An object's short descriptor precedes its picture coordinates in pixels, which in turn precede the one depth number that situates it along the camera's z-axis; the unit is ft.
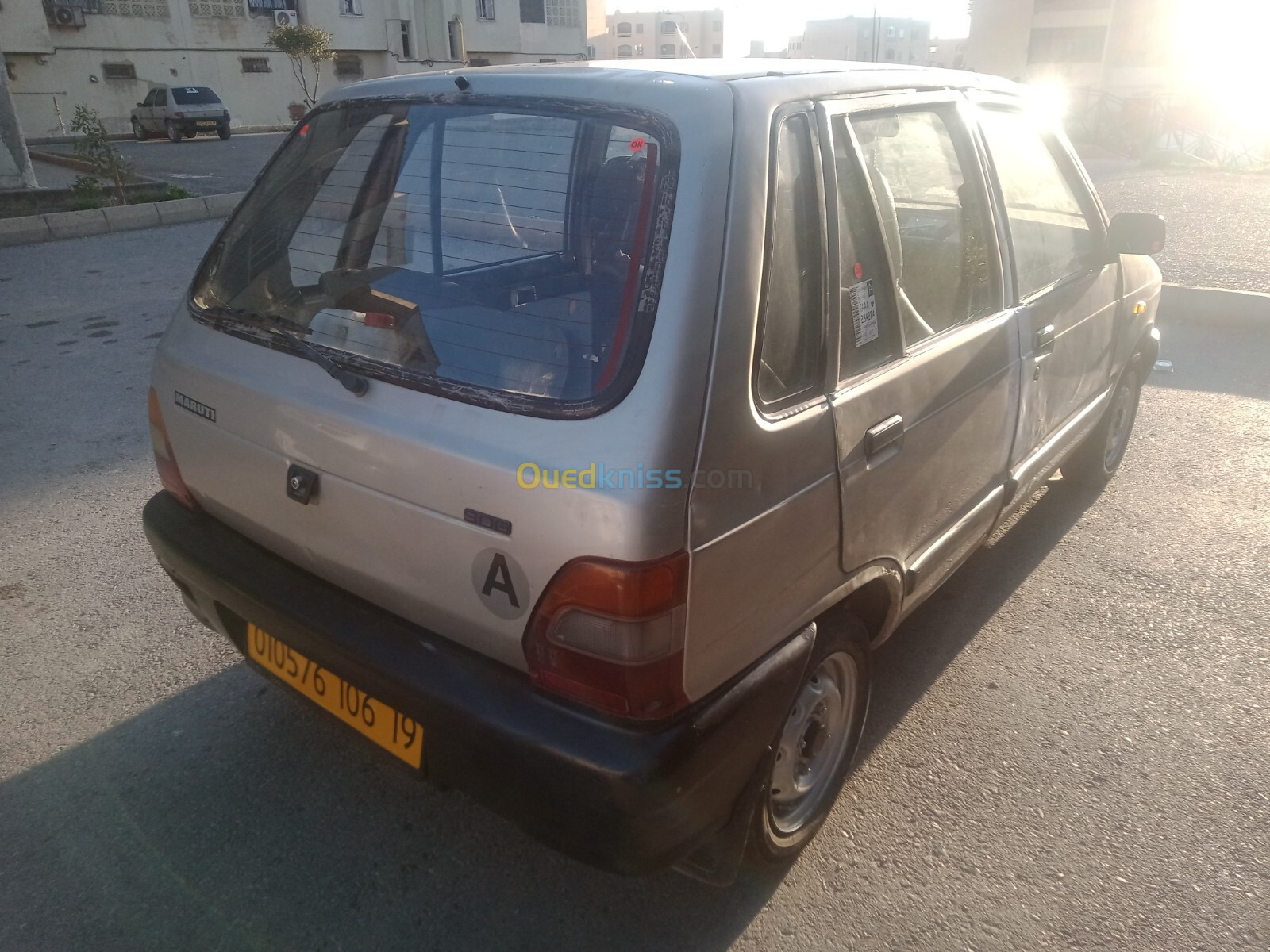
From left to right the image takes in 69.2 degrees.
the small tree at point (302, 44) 113.70
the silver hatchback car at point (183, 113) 91.15
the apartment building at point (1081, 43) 117.60
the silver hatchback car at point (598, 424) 5.39
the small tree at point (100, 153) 39.47
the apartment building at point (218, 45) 102.94
